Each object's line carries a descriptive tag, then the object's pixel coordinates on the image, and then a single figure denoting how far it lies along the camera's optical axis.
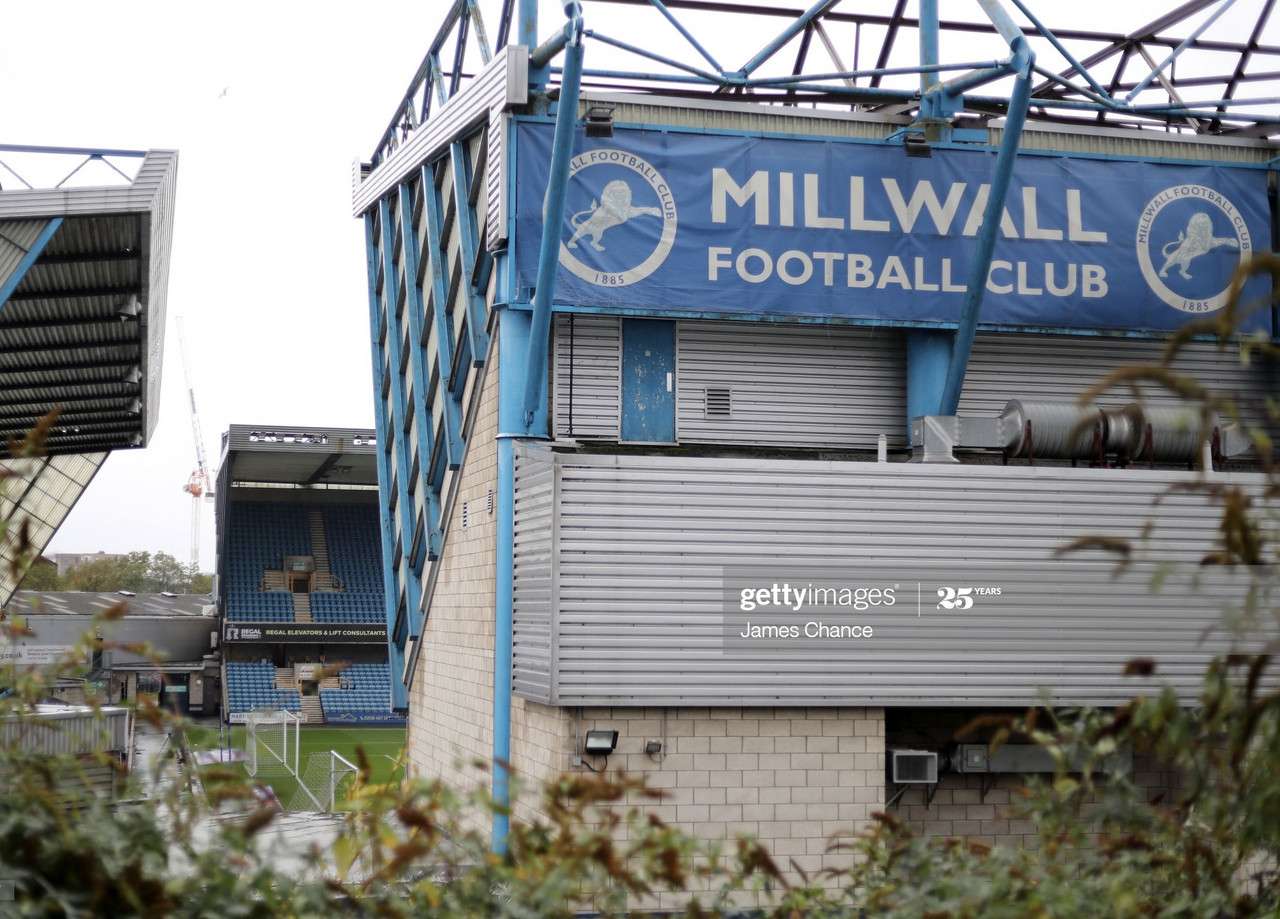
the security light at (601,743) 15.27
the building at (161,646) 58.34
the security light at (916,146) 19.50
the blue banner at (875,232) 18.84
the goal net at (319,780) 32.09
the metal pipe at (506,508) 18.09
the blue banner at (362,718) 61.59
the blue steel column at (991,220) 17.25
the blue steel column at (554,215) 16.77
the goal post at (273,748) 44.72
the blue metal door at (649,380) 19.39
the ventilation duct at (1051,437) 18.17
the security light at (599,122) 18.72
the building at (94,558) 158.75
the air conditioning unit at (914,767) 16.08
